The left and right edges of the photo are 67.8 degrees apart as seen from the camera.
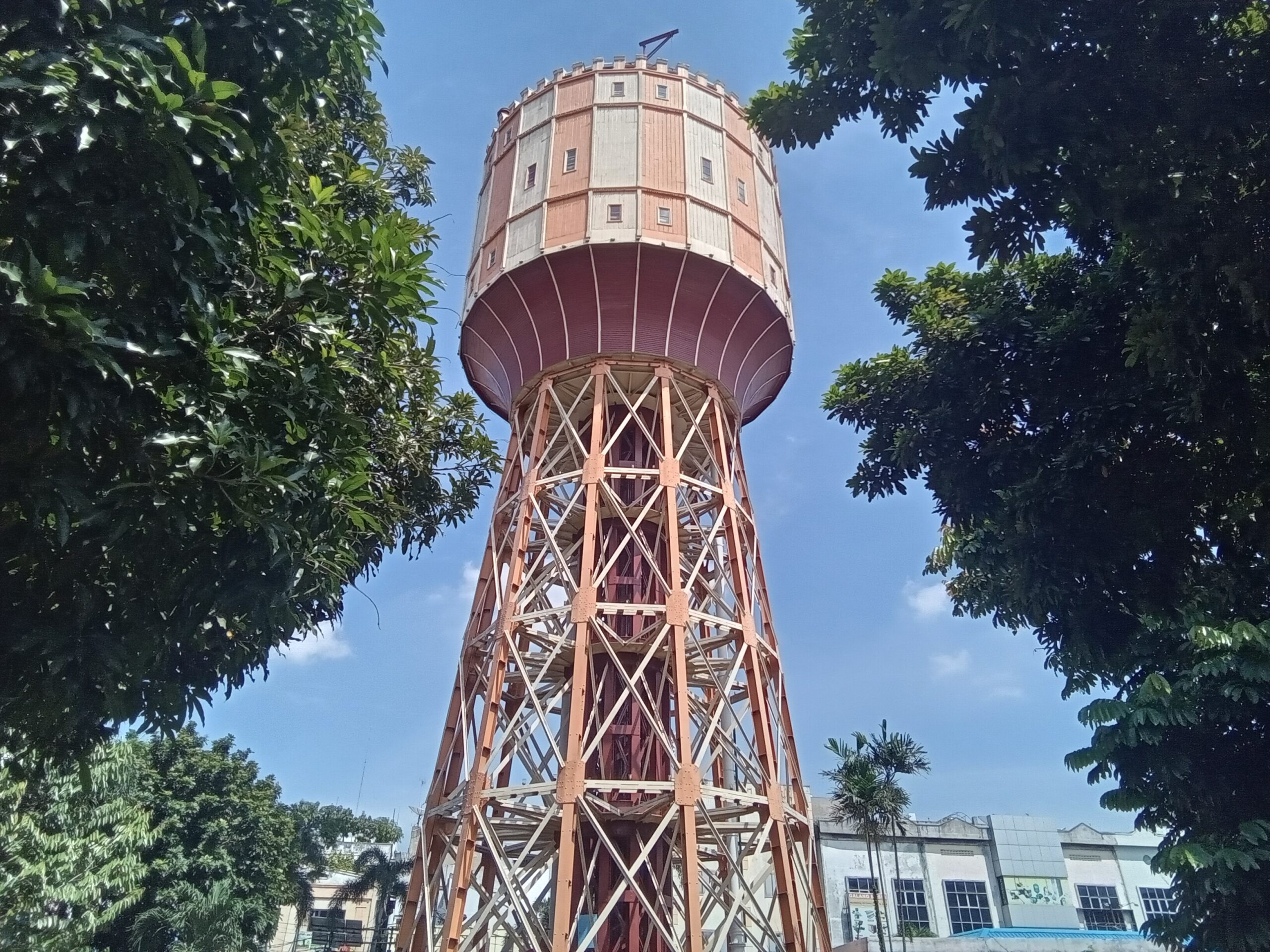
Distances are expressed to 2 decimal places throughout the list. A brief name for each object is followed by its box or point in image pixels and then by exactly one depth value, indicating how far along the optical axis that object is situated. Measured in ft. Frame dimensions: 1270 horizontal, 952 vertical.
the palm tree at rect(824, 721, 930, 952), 87.10
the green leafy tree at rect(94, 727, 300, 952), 84.69
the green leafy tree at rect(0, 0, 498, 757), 16.66
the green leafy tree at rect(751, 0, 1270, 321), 21.61
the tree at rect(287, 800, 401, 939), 138.41
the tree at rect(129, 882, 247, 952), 82.02
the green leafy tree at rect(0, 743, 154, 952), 61.05
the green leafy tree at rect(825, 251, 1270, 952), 28.55
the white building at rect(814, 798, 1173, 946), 109.60
